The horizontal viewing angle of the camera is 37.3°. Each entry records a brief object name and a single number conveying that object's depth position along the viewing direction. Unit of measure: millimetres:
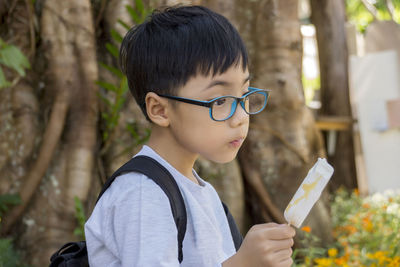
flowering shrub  3000
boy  1371
